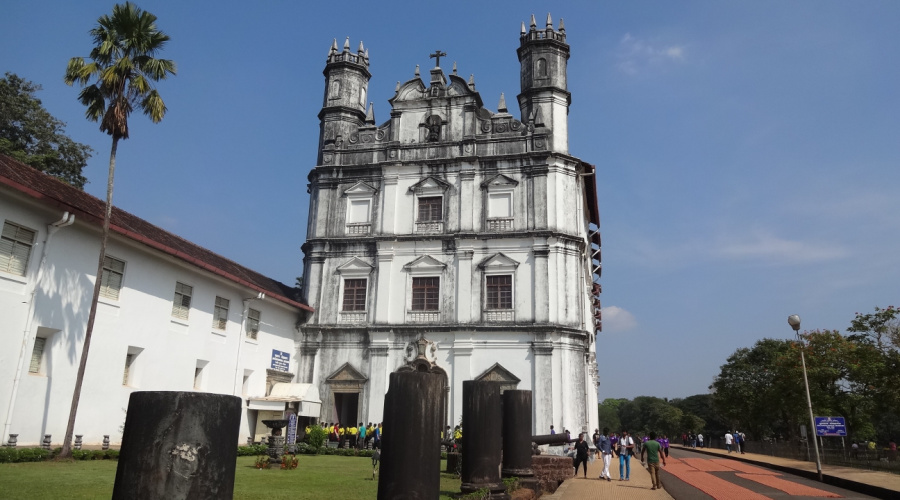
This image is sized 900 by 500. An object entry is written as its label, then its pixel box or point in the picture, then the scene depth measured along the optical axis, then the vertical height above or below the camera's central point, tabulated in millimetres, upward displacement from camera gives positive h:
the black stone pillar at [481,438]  8719 -203
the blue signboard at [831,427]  19562 +179
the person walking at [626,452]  16031 -628
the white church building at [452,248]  23547 +6671
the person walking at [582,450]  16434 -614
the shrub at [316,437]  20875 -601
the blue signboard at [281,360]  23891 +2118
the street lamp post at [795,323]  16906 +2826
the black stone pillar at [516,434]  10547 -168
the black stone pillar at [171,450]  3061 -170
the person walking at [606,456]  15094 -699
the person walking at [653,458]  13578 -636
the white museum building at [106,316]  13961 +2533
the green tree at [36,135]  28406 +12364
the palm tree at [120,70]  15164 +8105
